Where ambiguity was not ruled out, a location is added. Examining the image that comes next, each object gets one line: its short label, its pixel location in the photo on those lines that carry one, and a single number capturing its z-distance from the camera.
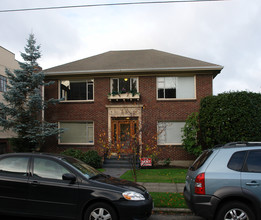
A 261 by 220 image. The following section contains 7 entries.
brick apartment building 14.14
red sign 12.83
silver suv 4.38
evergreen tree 12.98
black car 4.61
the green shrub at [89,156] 12.69
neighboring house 17.34
